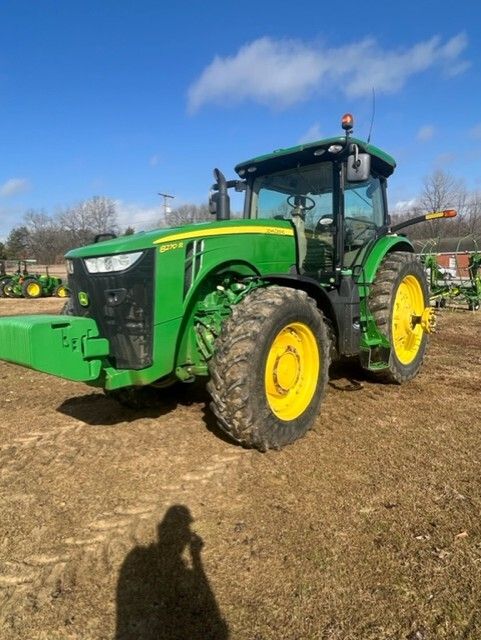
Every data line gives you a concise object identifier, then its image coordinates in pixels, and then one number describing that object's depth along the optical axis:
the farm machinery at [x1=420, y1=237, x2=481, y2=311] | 12.33
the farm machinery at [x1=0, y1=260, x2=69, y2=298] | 22.48
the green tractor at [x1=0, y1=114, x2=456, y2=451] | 3.29
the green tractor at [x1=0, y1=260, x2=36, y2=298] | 22.83
